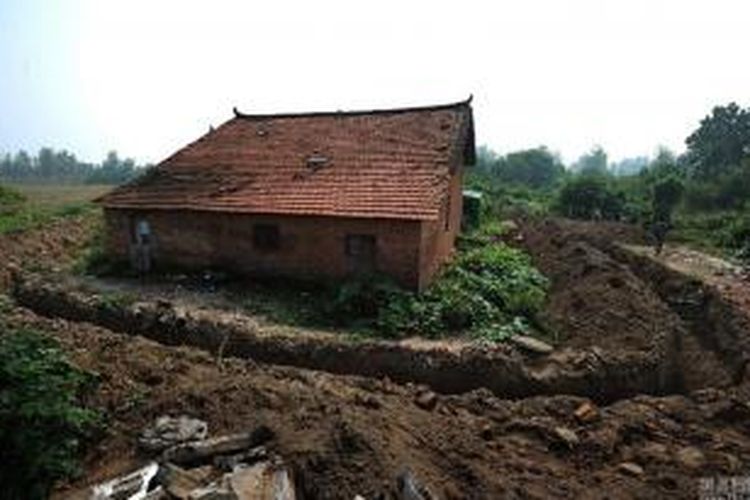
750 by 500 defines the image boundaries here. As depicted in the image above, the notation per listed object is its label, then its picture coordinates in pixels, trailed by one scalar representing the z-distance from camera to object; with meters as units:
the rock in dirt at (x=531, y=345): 13.14
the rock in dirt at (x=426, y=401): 10.83
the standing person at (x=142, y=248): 18.70
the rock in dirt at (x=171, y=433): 8.50
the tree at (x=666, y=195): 34.22
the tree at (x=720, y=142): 55.53
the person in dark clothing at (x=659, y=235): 24.03
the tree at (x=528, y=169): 79.38
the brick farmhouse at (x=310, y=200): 16.00
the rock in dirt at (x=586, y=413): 10.66
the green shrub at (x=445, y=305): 14.06
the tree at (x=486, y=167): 79.00
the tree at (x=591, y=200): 40.56
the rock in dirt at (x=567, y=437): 9.72
